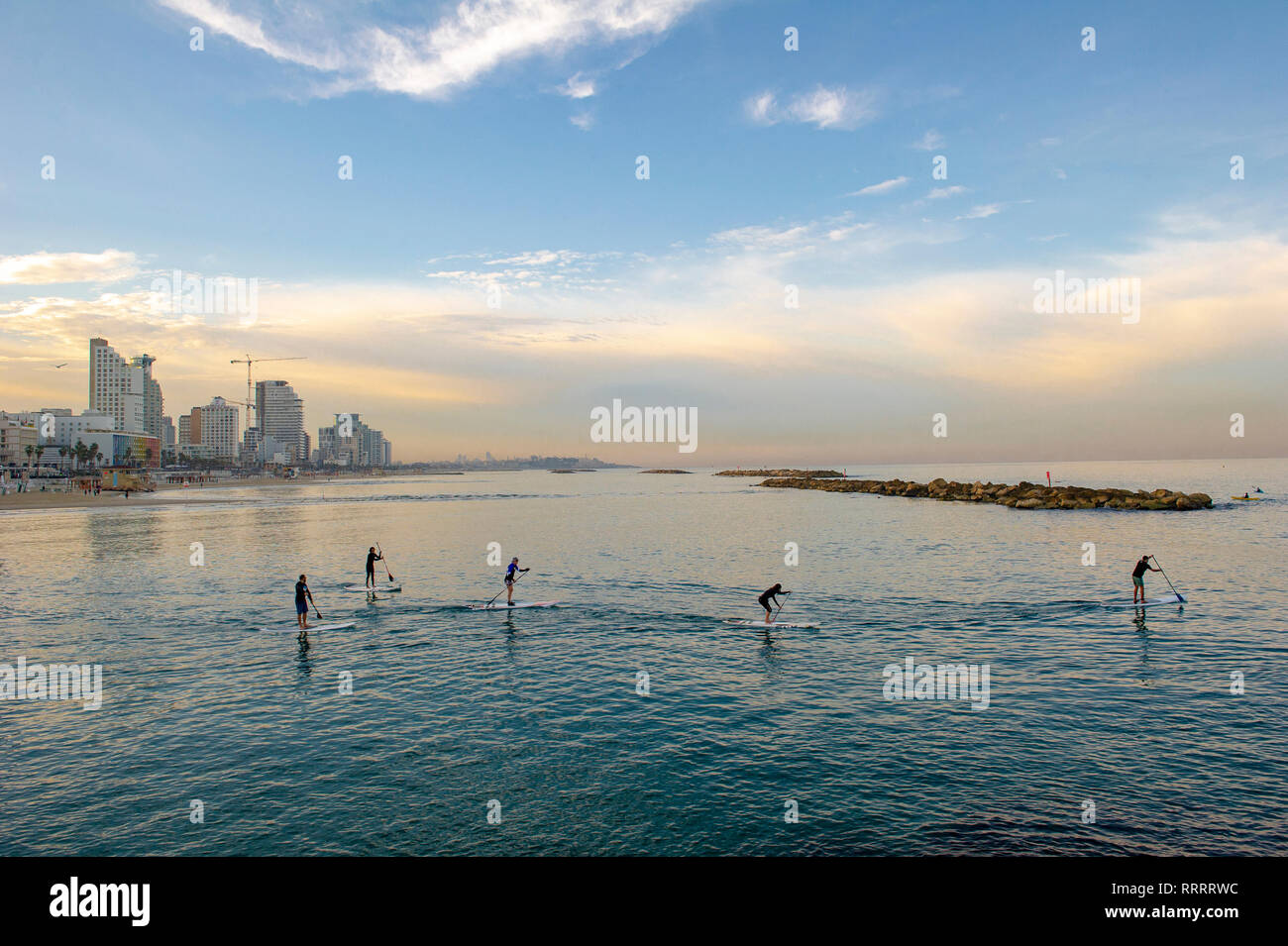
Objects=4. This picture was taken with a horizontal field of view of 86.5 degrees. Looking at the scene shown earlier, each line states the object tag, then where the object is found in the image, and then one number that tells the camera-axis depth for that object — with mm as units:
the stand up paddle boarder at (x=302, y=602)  30906
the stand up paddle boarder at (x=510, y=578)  35906
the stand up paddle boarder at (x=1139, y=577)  34312
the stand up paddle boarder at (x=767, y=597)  31148
